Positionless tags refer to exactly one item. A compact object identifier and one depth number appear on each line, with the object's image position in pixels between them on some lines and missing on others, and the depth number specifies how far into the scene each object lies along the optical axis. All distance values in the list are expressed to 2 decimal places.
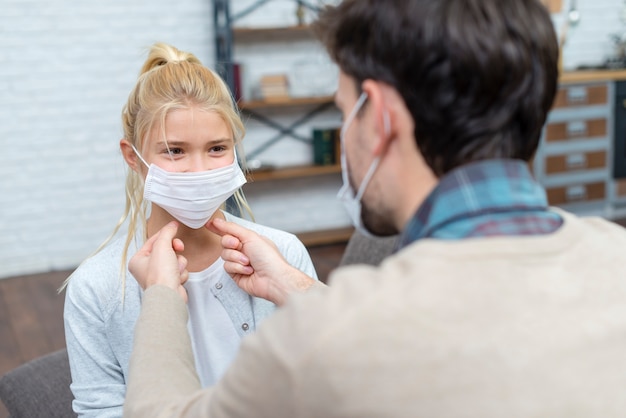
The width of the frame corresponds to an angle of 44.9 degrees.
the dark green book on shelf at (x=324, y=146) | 4.62
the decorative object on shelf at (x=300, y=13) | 4.43
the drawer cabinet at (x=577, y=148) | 4.66
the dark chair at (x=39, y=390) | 1.72
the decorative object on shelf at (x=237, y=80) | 4.22
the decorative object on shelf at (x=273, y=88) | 4.38
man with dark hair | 0.75
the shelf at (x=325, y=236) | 4.63
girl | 1.45
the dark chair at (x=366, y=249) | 1.98
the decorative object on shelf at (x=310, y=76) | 4.53
